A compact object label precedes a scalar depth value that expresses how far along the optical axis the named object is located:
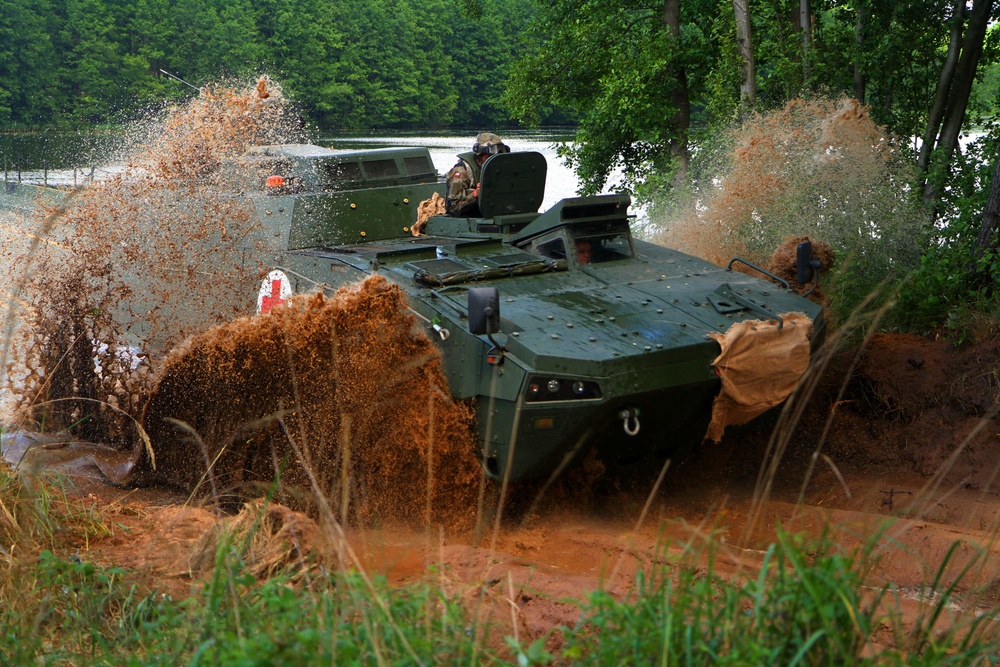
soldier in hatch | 8.80
